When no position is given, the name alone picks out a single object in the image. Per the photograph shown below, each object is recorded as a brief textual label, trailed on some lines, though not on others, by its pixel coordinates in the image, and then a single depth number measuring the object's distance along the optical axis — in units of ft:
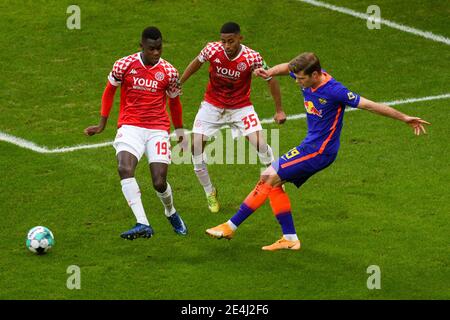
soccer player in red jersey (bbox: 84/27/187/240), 46.96
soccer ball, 45.50
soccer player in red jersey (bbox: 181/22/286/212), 50.75
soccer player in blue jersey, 44.21
